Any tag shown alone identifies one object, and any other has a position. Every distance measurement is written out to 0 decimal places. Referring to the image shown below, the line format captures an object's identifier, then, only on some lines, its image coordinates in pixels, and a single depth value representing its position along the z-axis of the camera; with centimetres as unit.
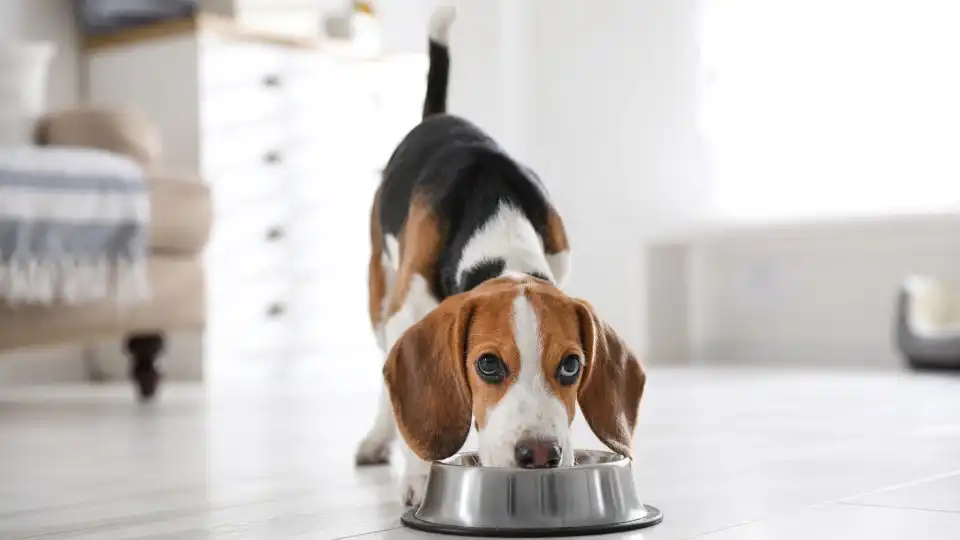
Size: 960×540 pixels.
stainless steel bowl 122
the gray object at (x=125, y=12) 462
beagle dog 122
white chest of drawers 438
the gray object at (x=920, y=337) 415
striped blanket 298
